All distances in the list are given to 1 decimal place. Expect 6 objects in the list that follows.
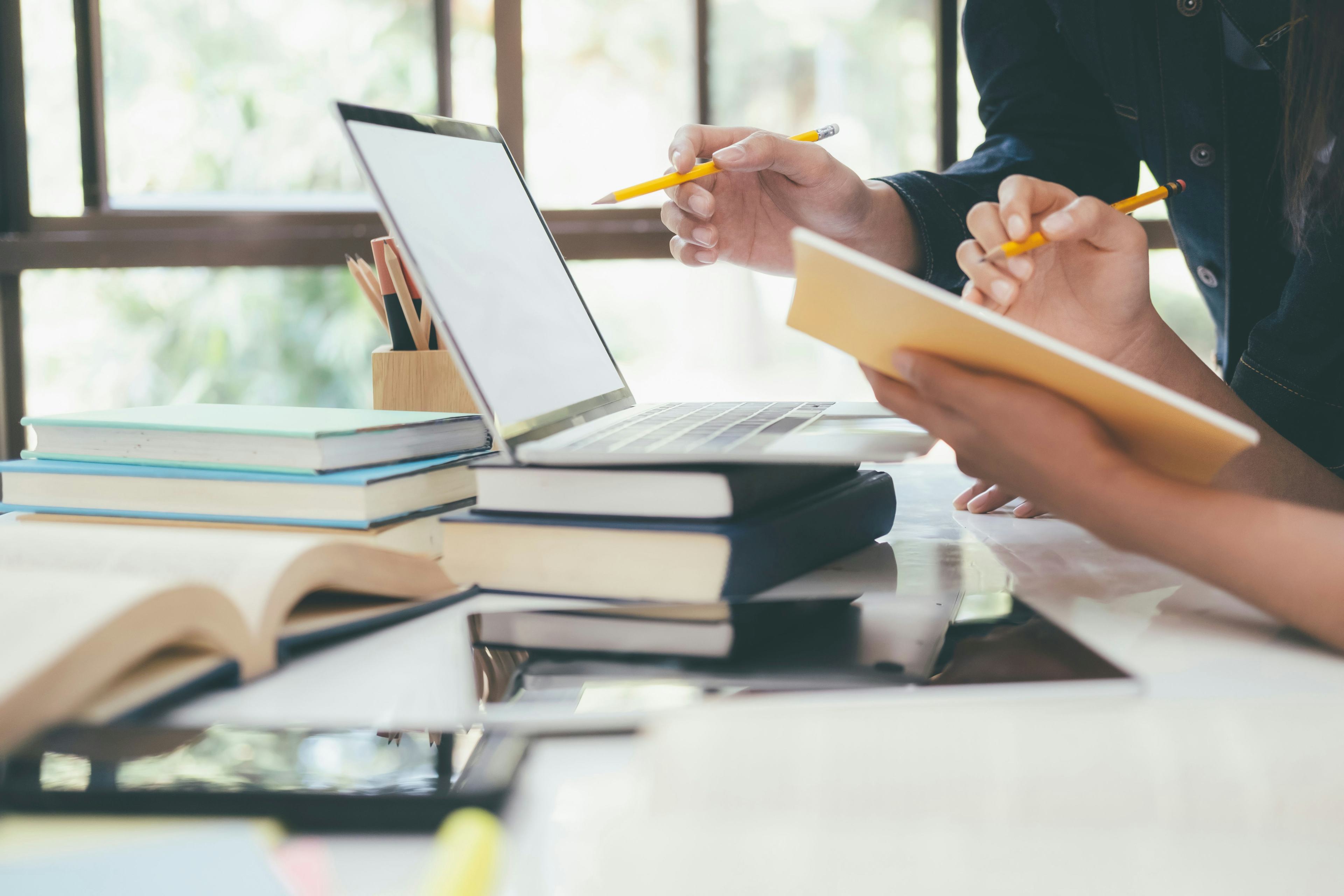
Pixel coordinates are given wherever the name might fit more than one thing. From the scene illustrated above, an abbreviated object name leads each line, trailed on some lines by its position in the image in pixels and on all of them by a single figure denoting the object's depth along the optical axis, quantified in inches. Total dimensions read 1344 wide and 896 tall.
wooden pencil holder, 28.4
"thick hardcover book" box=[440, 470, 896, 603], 17.6
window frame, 95.3
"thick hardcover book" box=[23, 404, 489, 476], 19.7
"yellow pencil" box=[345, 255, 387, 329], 31.3
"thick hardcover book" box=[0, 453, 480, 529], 19.5
